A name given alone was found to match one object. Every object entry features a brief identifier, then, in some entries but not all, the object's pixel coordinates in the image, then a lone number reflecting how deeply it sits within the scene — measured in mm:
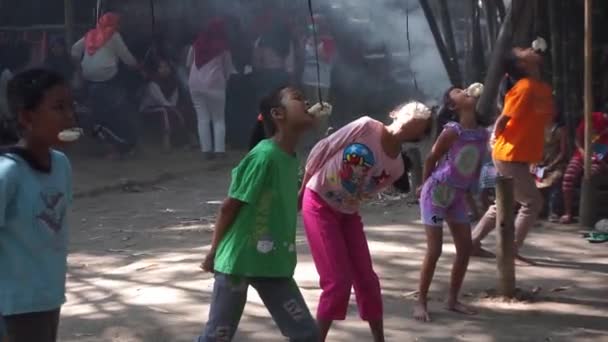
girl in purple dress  6207
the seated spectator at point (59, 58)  14883
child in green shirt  4496
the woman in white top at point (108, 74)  13836
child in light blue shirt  3697
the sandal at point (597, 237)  8531
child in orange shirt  7422
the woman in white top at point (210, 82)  13962
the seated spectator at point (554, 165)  9539
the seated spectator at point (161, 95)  15117
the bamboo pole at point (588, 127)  8523
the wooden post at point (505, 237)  6684
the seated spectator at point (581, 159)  9344
